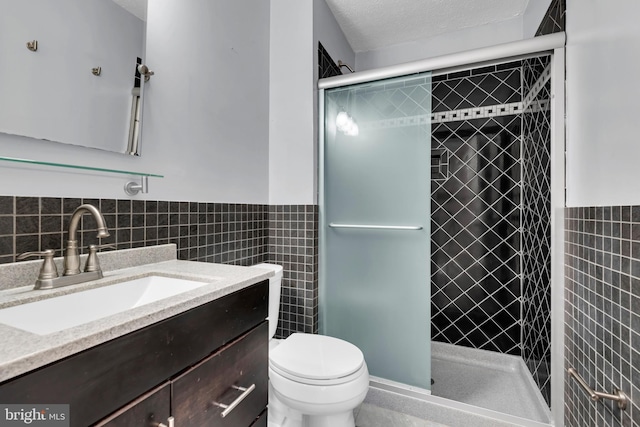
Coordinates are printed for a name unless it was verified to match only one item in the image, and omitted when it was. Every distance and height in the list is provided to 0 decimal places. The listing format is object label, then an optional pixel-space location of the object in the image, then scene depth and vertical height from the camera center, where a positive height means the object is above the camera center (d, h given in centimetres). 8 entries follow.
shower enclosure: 159 +2
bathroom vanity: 47 -29
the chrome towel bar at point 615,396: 94 -59
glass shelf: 78 +14
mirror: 83 +46
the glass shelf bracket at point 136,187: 112 +10
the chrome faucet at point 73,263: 81 -14
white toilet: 119 -68
